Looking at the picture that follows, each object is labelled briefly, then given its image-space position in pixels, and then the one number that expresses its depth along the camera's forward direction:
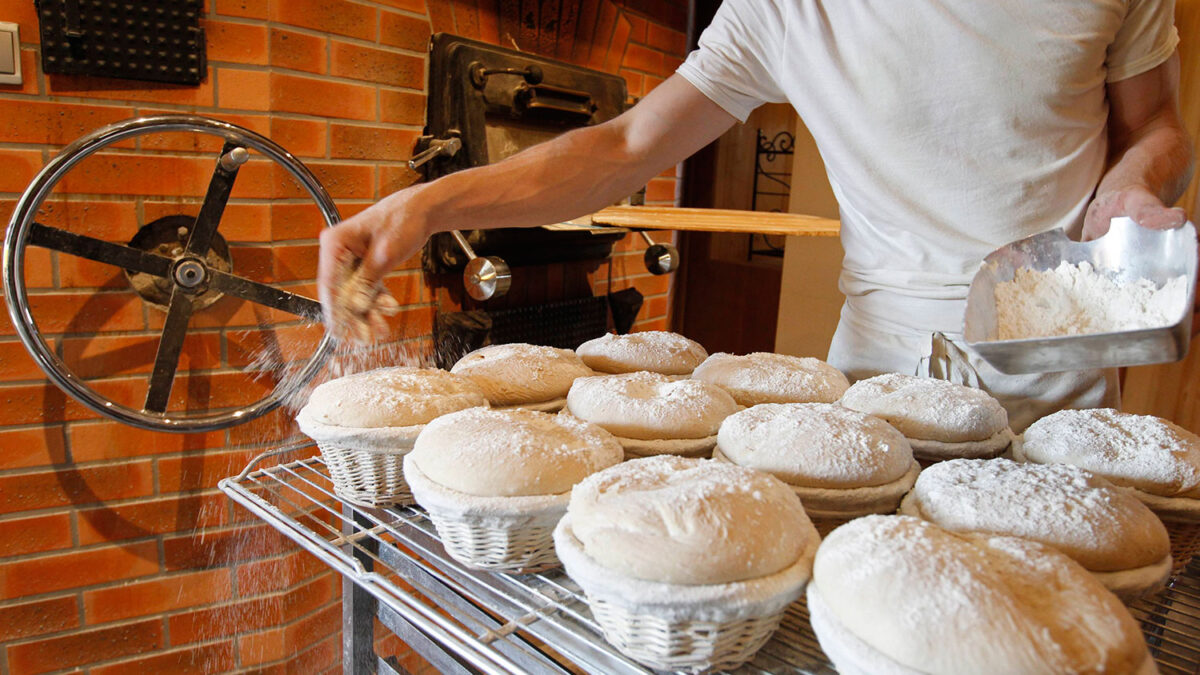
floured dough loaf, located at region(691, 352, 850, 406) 1.04
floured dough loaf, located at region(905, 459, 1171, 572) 0.64
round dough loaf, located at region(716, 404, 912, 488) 0.75
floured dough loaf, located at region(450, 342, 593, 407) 1.08
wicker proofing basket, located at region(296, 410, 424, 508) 0.88
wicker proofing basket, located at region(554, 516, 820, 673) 0.57
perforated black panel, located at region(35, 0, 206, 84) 1.34
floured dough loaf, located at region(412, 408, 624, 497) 0.74
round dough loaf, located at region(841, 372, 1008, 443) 0.90
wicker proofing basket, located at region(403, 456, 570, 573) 0.72
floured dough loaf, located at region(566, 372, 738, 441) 0.89
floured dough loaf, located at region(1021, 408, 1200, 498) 0.78
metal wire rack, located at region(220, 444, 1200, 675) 0.65
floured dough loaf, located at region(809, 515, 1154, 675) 0.50
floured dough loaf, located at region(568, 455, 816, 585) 0.59
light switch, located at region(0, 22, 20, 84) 1.31
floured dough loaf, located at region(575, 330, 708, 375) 1.17
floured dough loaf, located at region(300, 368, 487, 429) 0.91
